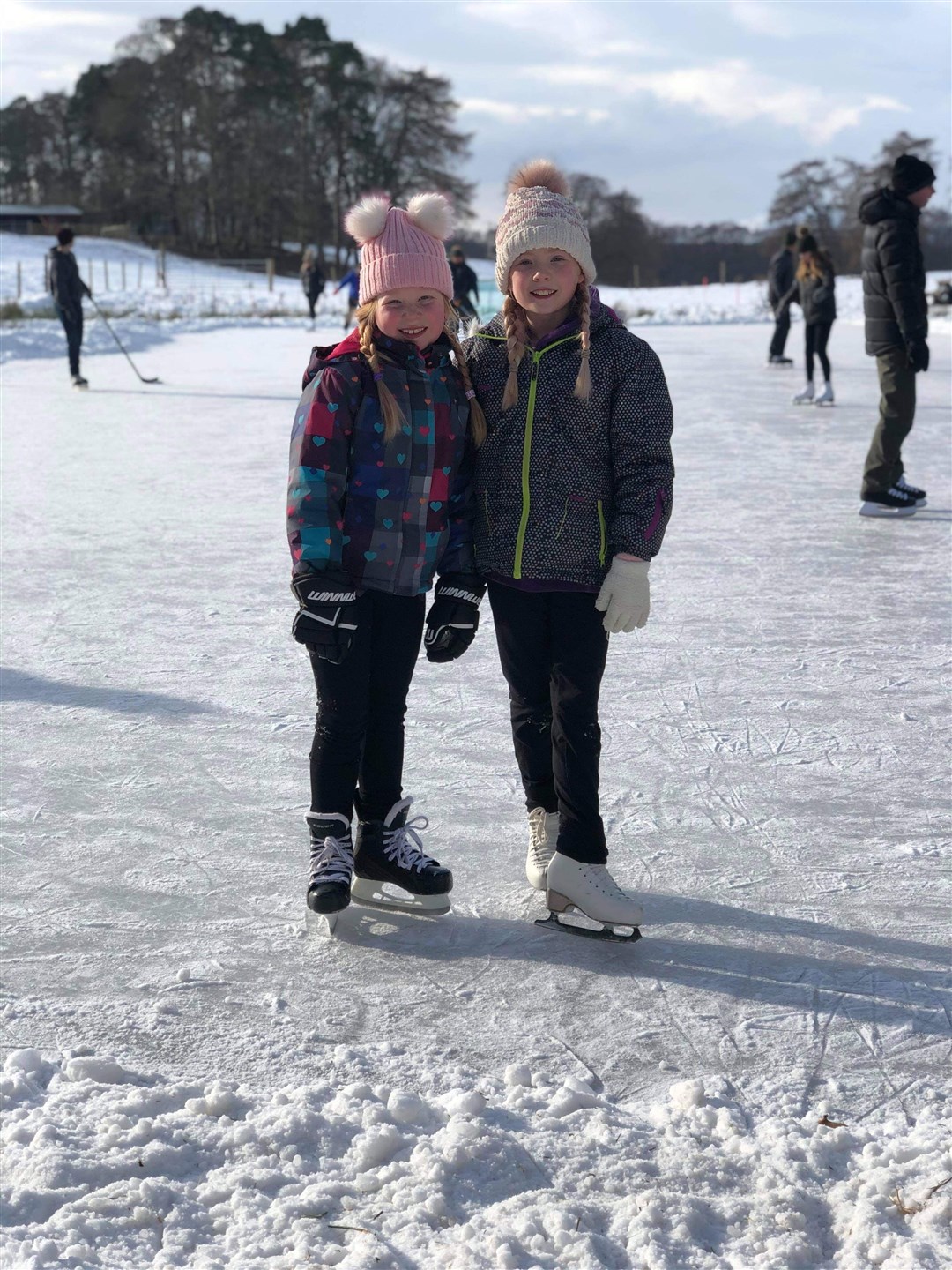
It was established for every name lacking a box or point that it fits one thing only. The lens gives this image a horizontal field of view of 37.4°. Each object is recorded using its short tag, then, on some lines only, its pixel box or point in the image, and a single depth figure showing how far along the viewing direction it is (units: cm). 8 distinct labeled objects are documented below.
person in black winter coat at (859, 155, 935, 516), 595
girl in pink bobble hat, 233
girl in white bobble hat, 237
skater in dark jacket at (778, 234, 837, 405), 1074
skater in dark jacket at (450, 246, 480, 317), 1603
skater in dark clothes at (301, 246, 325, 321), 2487
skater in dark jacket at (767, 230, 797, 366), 1411
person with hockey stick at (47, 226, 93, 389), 1167
